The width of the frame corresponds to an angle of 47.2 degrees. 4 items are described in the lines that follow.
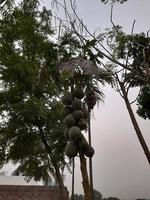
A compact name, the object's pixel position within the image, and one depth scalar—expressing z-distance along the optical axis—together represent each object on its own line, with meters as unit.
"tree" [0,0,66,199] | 6.67
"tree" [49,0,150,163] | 3.84
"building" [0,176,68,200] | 8.05
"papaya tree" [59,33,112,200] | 2.42
